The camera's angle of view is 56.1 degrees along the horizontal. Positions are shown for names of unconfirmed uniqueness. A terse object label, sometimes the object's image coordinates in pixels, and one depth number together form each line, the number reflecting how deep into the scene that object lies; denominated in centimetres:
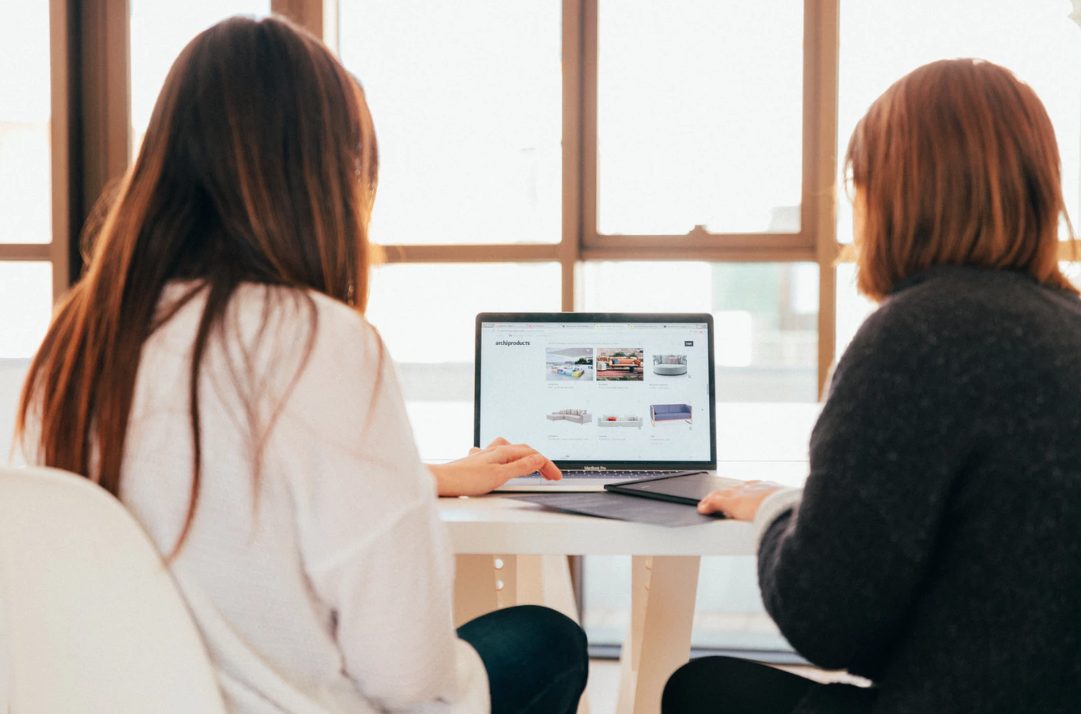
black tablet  137
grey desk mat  125
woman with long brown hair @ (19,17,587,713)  81
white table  124
